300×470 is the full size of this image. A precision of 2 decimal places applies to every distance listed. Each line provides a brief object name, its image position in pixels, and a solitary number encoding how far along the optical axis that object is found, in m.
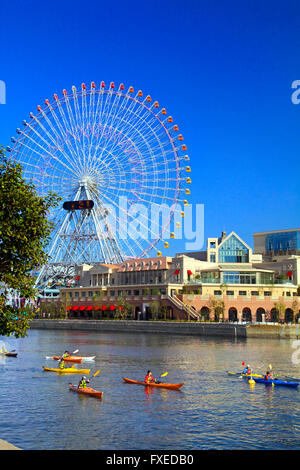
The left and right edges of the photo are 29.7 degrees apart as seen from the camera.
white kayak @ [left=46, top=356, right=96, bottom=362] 67.19
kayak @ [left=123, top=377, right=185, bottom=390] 47.69
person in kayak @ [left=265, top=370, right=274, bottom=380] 51.33
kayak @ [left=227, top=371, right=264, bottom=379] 52.58
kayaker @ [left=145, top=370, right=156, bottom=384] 49.47
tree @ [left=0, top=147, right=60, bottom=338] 26.30
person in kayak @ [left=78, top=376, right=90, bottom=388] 45.97
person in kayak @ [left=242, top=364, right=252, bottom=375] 53.65
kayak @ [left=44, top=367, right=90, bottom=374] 57.78
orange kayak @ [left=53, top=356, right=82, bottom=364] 65.51
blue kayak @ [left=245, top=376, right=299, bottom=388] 50.12
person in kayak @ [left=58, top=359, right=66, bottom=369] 58.47
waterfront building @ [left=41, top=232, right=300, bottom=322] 130.25
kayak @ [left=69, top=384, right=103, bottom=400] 43.58
